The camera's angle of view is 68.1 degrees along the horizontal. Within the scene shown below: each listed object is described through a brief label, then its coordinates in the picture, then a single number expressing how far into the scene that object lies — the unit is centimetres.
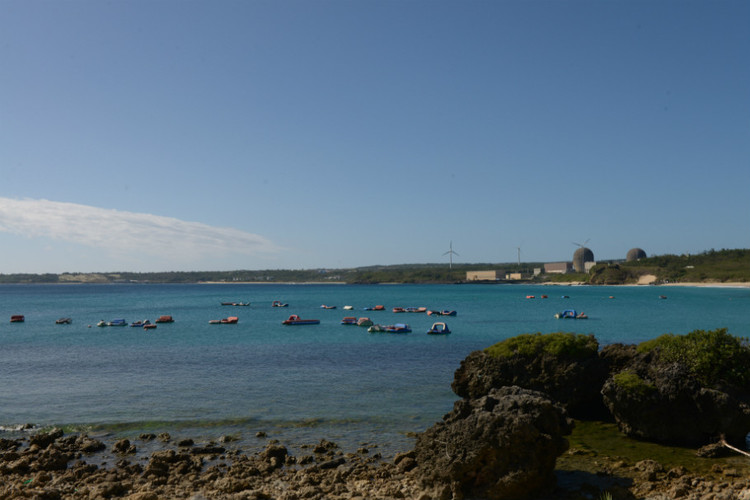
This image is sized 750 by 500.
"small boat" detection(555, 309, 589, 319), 8849
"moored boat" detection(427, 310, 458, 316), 9350
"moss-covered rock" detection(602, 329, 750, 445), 1961
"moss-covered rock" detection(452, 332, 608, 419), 2461
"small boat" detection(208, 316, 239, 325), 8481
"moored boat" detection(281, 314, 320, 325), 8119
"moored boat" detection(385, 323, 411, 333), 6750
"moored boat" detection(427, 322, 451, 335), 6372
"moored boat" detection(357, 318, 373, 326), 7710
